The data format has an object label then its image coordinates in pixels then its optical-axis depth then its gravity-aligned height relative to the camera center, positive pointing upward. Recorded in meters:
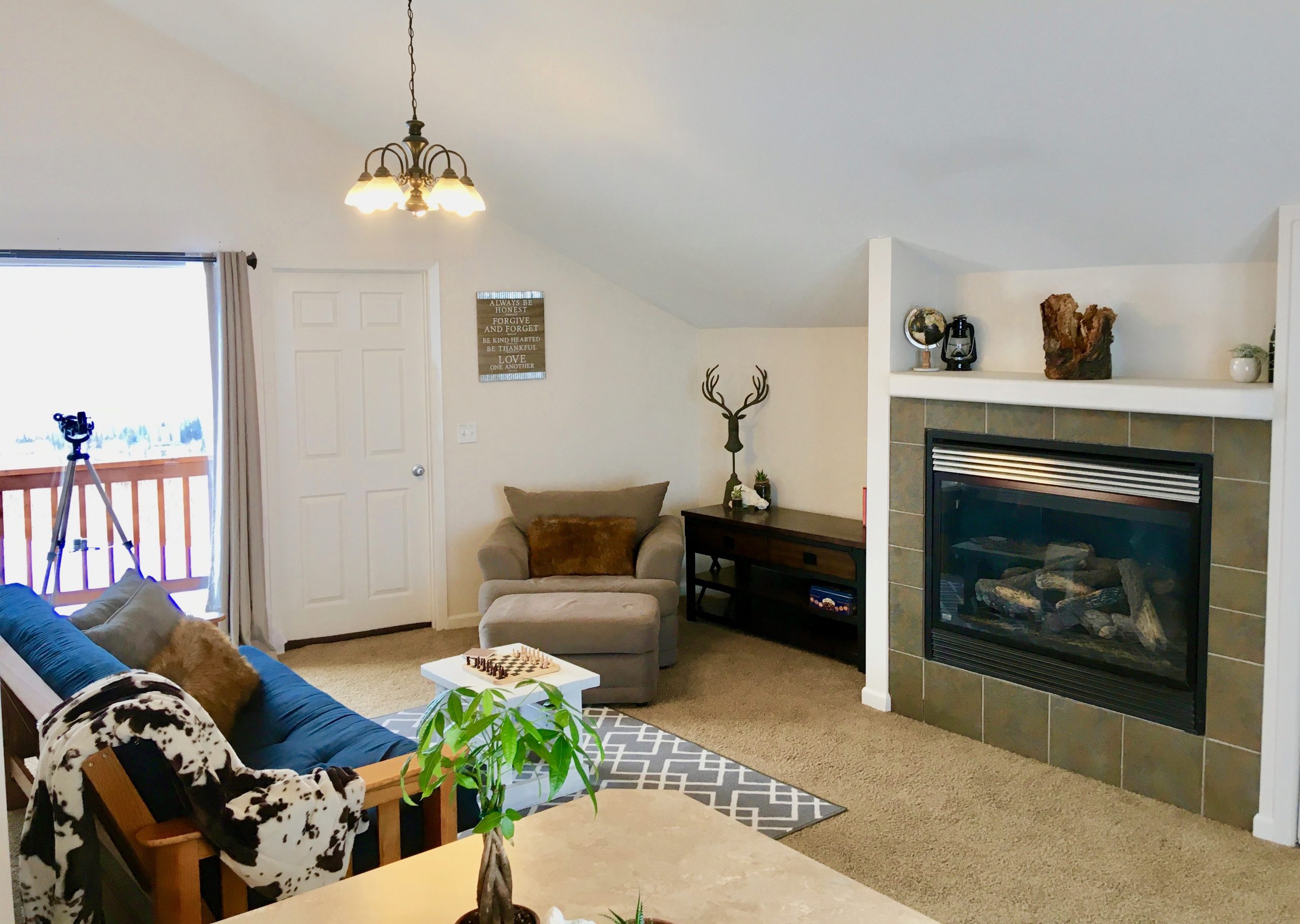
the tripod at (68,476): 4.95 -0.35
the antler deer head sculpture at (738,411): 6.09 -0.08
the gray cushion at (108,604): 3.39 -0.65
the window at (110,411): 4.94 -0.06
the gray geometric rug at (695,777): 3.68 -1.38
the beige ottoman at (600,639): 4.65 -1.03
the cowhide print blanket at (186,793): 2.22 -0.84
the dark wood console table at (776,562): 5.22 -0.84
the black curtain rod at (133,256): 4.82 +0.64
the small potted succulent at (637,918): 1.48 -0.73
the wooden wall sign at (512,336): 5.86 +0.31
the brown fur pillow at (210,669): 3.22 -0.82
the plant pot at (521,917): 1.59 -0.76
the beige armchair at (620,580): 5.20 -0.89
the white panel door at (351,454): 5.50 -0.30
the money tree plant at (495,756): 1.50 -0.50
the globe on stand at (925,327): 4.41 +0.26
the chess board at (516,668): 3.88 -0.98
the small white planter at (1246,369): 3.53 +0.07
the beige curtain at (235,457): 5.20 -0.29
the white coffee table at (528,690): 3.76 -1.02
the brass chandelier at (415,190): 3.35 +0.62
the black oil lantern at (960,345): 4.42 +0.18
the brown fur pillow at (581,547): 5.48 -0.76
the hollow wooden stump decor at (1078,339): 3.87 +0.18
